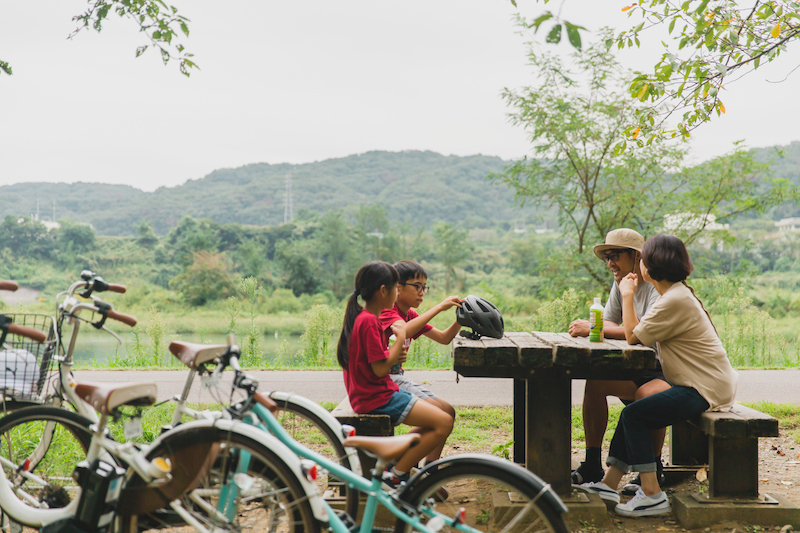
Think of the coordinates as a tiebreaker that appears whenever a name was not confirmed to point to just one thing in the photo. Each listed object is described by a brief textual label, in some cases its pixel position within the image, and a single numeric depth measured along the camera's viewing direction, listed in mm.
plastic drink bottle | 3154
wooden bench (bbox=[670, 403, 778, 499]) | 2826
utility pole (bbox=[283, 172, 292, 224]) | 70375
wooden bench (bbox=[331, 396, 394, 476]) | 2902
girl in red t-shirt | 2922
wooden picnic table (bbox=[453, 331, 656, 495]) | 2859
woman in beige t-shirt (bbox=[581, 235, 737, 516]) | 2926
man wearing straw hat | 3465
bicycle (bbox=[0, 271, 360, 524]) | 2465
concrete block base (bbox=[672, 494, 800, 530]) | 2865
